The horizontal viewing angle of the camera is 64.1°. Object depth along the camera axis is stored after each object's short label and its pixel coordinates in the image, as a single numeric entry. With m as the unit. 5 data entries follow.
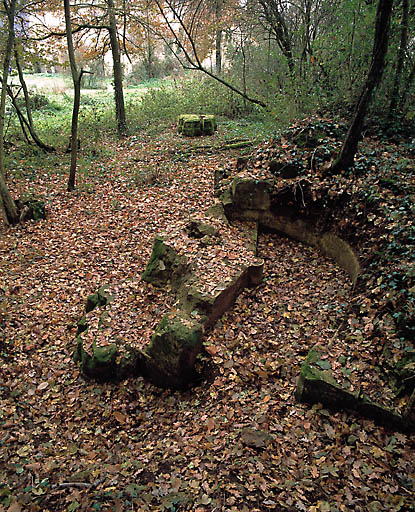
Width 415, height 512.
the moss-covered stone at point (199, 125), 12.83
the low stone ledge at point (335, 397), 3.65
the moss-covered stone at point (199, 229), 6.94
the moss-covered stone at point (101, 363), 5.24
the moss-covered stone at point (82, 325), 5.98
